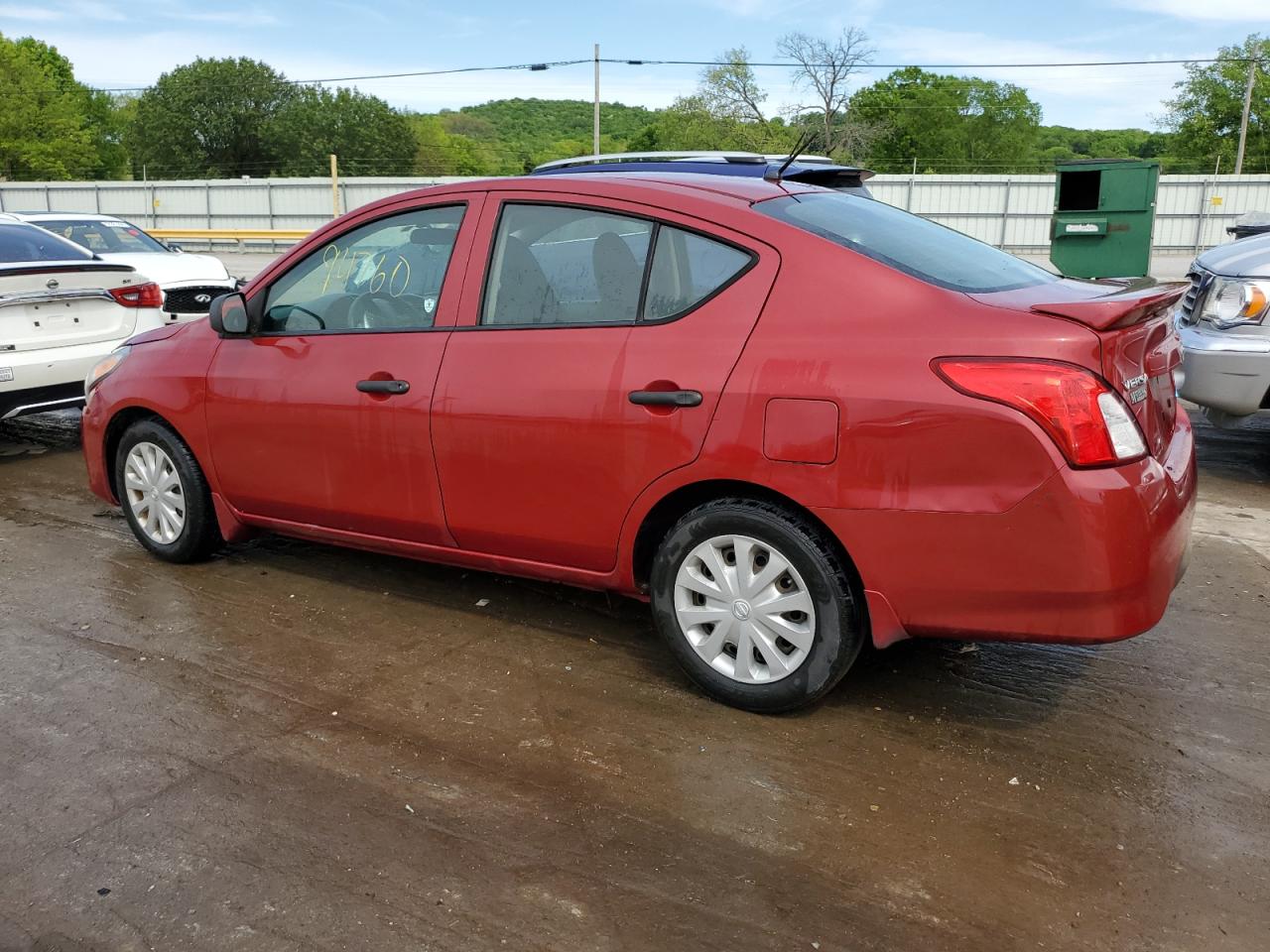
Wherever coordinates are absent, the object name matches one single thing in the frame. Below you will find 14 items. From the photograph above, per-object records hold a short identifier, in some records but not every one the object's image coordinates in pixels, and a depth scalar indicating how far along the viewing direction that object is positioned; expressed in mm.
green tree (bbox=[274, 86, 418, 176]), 89000
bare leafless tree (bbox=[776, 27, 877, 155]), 57375
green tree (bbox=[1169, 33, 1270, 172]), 68500
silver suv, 5914
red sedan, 2959
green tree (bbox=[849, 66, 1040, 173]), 86562
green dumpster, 14328
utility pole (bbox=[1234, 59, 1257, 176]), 55259
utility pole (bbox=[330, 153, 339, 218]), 31516
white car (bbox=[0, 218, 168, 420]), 6973
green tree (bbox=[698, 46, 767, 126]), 63594
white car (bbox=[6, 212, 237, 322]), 10992
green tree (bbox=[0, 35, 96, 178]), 75250
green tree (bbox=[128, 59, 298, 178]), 89312
